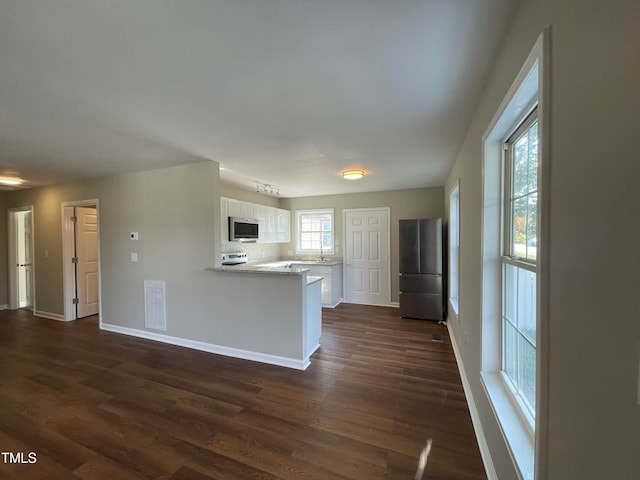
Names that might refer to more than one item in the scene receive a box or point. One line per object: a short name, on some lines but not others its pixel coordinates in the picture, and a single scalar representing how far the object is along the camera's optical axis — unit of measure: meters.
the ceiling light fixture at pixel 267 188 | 4.57
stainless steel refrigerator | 4.37
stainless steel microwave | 4.28
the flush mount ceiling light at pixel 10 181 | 3.92
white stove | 4.38
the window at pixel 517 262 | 0.88
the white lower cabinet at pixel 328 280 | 5.19
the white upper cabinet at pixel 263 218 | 4.25
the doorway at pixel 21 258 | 4.94
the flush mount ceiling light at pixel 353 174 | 3.59
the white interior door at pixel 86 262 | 4.57
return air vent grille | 3.50
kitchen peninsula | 2.82
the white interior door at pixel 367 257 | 5.34
